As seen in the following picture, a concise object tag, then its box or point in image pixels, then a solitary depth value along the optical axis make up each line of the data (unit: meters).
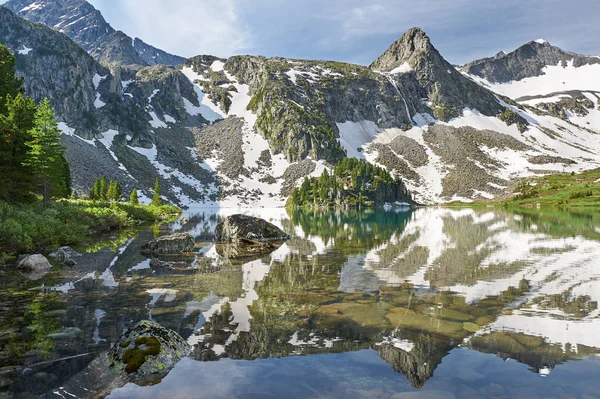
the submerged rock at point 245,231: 36.38
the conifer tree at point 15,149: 33.00
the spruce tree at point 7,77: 40.09
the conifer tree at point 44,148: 35.38
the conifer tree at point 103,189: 93.89
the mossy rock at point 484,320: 11.63
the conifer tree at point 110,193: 103.42
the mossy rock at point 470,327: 11.05
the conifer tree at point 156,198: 113.94
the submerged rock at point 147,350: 8.31
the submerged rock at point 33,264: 20.19
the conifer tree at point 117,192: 105.31
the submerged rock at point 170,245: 28.23
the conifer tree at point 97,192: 93.81
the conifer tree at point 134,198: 100.12
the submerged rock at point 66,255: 22.64
